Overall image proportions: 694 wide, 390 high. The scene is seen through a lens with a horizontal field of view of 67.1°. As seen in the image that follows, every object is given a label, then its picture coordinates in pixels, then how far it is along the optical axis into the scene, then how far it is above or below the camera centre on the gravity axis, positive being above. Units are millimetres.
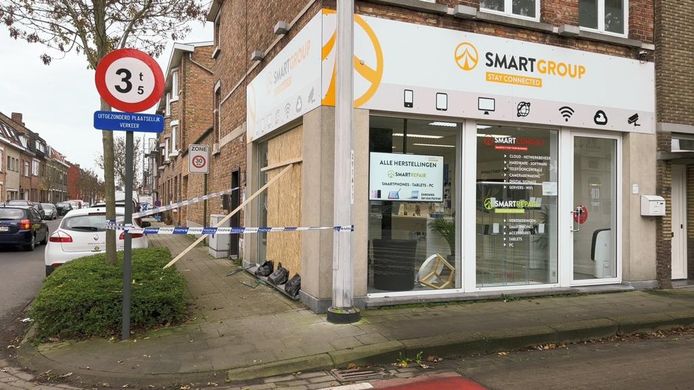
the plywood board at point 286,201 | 8367 +78
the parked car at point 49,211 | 41238 -546
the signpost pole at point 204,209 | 16891 -142
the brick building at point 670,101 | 9000 +1851
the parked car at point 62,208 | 52031 -380
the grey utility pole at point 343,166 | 6422 +496
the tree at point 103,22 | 8023 +2988
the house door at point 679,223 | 9578 -275
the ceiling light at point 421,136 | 7563 +1042
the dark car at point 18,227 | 16766 -747
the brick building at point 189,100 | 25016 +5083
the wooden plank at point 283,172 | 8525 +550
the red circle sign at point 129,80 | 5754 +1392
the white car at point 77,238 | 10062 -657
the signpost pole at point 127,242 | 5742 -408
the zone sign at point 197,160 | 13922 +1215
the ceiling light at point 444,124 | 7770 +1239
